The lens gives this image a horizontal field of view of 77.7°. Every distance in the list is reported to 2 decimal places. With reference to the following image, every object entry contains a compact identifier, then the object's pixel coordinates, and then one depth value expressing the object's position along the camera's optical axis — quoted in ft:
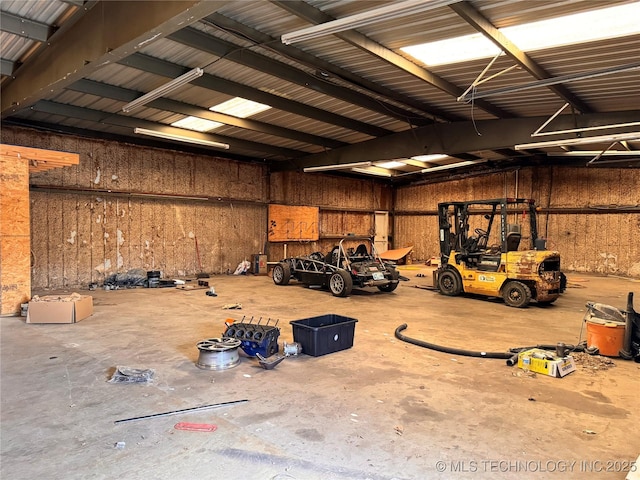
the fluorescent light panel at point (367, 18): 11.24
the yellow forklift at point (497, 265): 24.02
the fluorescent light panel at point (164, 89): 18.07
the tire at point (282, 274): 32.30
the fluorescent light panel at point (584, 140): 21.57
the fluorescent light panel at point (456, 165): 39.37
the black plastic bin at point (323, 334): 14.33
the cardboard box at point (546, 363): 12.62
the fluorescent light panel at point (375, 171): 44.14
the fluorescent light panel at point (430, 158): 41.70
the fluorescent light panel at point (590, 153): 29.99
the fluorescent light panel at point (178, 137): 27.25
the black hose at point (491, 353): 14.12
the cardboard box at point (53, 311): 18.56
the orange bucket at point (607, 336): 14.62
